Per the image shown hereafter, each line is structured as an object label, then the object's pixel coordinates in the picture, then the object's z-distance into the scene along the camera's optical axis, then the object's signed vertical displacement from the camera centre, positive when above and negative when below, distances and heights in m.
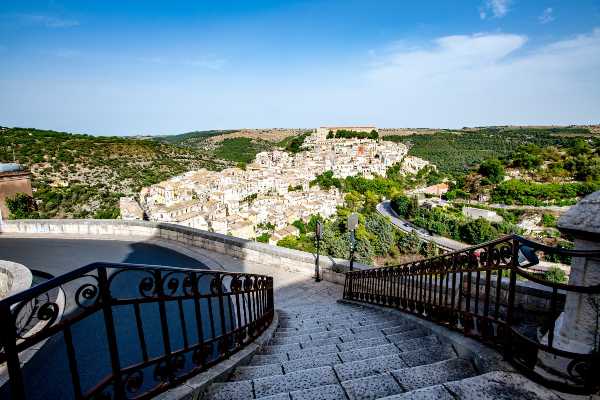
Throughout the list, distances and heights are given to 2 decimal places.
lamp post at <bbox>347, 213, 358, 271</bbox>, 8.03 -2.09
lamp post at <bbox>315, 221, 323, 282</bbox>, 8.17 -2.38
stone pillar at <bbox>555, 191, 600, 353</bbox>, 2.03 -0.89
